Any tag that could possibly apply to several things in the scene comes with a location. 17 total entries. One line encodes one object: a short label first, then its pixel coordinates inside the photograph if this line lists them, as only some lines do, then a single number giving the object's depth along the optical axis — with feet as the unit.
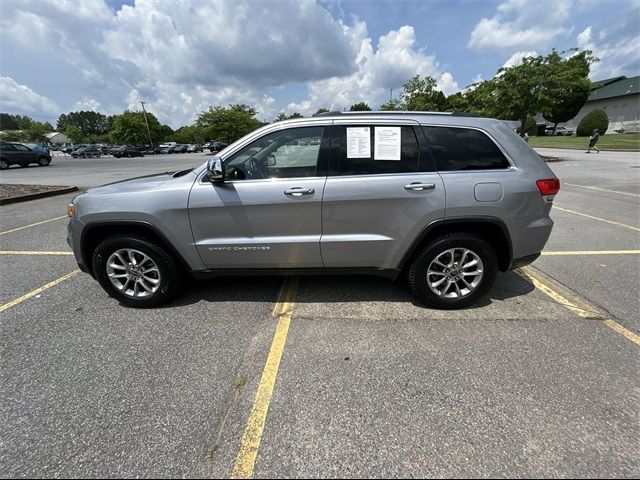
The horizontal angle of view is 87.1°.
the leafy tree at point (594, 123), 136.77
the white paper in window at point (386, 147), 9.88
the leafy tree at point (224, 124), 145.69
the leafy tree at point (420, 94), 107.55
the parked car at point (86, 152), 146.41
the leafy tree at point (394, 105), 122.87
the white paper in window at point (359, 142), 9.89
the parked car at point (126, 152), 144.36
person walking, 75.00
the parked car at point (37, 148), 76.78
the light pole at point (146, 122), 231.32
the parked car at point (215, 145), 162.07
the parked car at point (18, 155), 69.97
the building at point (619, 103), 172.65
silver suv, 9.78
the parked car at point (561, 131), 184.52
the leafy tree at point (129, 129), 230.07
